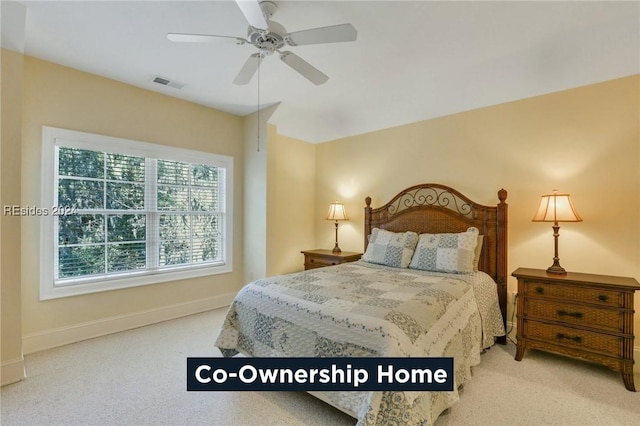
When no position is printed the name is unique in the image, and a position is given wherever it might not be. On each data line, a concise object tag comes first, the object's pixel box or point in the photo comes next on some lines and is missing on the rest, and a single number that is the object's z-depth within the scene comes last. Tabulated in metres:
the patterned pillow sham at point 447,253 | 2.92
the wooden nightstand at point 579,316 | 2.24
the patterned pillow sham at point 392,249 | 3.28
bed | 1.65
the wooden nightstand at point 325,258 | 4.02
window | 3.00
